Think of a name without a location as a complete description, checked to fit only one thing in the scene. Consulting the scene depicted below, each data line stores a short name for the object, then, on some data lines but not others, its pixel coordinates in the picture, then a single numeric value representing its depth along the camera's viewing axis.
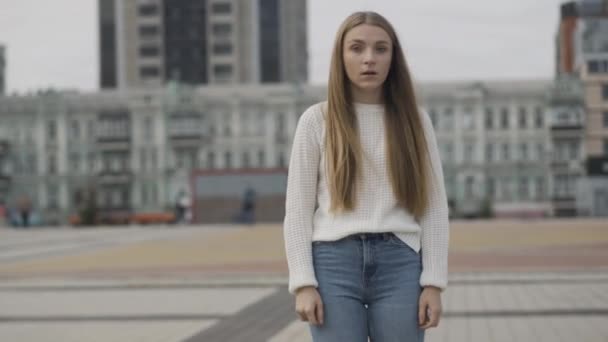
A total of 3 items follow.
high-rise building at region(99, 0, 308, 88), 100.19
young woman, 3.31
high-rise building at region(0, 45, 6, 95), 92.94
